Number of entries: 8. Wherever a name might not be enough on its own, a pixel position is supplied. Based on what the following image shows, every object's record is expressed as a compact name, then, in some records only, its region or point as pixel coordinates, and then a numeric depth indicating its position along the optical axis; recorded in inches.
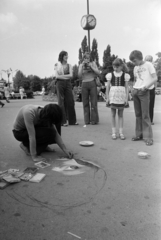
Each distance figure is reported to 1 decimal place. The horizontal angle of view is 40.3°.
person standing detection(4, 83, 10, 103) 716.7
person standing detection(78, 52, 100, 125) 231.3
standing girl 175.3
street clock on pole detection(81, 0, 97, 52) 298.4
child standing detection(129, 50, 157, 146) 156.6
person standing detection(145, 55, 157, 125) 231.3
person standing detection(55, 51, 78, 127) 231.9
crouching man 111.3
